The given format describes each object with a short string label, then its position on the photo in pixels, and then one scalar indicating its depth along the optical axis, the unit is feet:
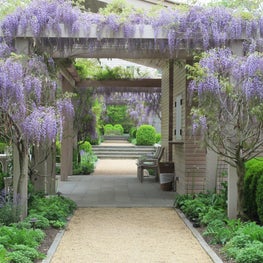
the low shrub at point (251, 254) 15.39
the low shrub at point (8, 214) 20.56
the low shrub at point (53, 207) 22.58
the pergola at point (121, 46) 23.21
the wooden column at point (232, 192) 22.52
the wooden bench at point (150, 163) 40.63
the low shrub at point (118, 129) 110.42
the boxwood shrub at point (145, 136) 82.43
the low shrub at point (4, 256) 14.17
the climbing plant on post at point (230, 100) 20.16
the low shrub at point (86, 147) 59.82
